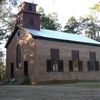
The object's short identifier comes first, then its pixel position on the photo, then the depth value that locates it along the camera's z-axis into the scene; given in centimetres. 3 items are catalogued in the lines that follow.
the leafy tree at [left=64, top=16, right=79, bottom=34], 3162
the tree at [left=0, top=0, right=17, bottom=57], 1286
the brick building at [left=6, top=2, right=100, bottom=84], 1703
